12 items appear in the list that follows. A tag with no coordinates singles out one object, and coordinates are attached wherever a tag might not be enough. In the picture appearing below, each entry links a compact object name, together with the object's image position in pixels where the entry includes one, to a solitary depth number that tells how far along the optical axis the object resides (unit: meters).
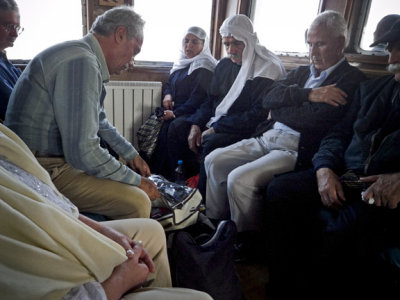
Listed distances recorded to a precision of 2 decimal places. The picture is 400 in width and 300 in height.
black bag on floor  1.09
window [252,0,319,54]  3.10
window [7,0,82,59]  2.84
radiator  3.07
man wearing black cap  1.15
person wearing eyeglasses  1.65
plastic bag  1.40
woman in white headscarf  2.79
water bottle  2.56
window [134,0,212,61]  3.29
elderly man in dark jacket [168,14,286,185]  2.23
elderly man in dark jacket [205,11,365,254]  1.67
